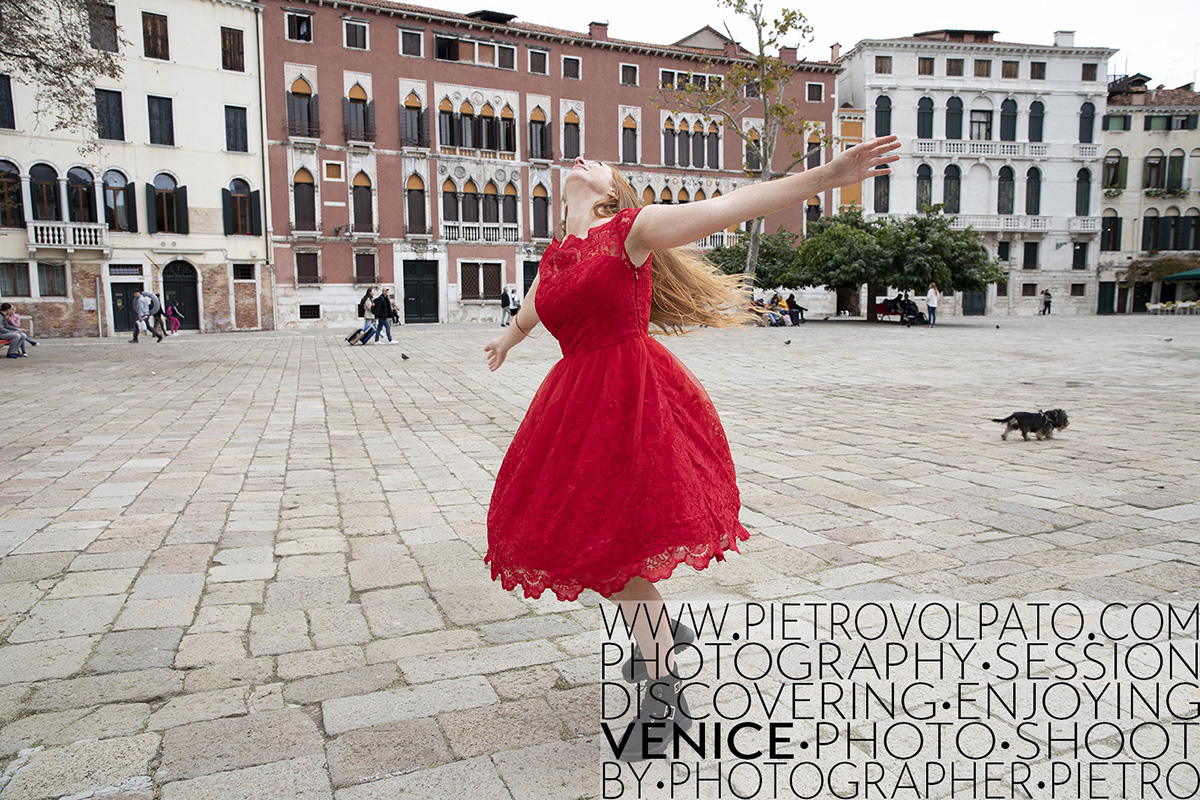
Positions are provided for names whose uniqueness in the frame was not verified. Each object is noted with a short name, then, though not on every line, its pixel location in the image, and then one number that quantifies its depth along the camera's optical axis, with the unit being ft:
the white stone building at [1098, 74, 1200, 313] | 143.23
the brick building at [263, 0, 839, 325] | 107.45
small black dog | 20.66
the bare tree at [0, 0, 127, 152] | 44.62
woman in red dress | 6.74
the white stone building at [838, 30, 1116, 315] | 136.98
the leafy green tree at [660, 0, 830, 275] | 81.76
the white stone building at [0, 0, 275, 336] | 90.38
